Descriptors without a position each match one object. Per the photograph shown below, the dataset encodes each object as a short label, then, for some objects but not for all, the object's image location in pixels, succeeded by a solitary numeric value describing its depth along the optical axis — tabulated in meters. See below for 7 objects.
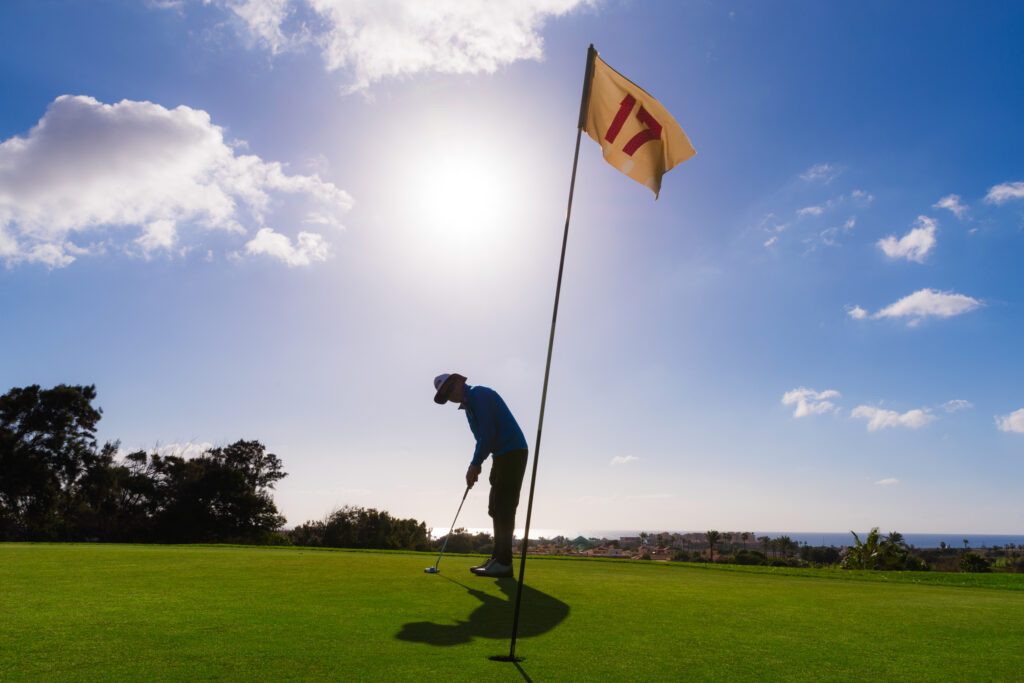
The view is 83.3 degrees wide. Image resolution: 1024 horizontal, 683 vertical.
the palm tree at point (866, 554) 29.49
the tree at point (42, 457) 41.47
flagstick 3.32
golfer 7.41
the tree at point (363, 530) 38.84
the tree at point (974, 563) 28.78
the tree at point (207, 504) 46.66
